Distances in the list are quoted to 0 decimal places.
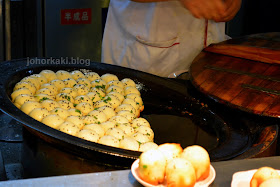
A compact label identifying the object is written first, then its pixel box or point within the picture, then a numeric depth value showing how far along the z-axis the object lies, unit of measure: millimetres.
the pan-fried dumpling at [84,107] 2139
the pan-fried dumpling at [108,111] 2125
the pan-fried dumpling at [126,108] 2195
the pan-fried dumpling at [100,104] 2230
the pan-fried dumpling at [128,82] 2506
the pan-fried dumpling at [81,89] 2365
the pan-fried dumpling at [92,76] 2549
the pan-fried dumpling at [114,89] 2415
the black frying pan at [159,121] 1450
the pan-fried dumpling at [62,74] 2516
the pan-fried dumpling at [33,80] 2304
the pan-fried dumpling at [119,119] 2027
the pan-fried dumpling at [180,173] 872
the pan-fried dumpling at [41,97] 2172
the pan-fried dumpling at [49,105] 2080
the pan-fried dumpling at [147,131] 1909
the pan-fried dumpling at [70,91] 2305
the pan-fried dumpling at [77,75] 2545
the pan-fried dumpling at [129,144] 1727
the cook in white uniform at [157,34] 2928
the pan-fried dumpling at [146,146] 1699
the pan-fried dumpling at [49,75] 2461
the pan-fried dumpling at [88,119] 1978
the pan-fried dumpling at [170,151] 979
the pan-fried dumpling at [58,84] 2391
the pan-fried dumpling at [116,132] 1830
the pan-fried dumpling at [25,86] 2217
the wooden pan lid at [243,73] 2146
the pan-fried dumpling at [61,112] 1993
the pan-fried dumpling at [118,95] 2359
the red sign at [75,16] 4605
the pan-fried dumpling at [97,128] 1862
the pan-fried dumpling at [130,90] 2414
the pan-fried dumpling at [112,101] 2276
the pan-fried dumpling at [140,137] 1831
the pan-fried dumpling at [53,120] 1866
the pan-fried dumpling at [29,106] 2011
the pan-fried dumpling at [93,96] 2316
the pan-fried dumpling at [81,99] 2236
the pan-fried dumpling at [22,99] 2074
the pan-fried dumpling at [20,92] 2137
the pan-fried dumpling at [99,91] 2397
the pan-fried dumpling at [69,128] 1794
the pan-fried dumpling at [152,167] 900
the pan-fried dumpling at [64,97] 2240
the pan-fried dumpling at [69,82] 2436
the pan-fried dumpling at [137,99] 2315
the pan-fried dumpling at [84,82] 2468
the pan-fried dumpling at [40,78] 2381
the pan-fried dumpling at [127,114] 2109
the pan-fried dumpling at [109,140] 1735
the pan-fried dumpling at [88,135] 1756
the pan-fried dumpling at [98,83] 2480
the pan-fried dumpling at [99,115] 2025
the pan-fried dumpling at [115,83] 2469
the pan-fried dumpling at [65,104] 2141
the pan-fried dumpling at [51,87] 2314
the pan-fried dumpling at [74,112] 2074
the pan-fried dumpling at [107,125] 1946
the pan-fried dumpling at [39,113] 1941
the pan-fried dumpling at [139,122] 2018
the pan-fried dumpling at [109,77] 2537
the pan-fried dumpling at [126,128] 1926
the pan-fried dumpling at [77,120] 1917
